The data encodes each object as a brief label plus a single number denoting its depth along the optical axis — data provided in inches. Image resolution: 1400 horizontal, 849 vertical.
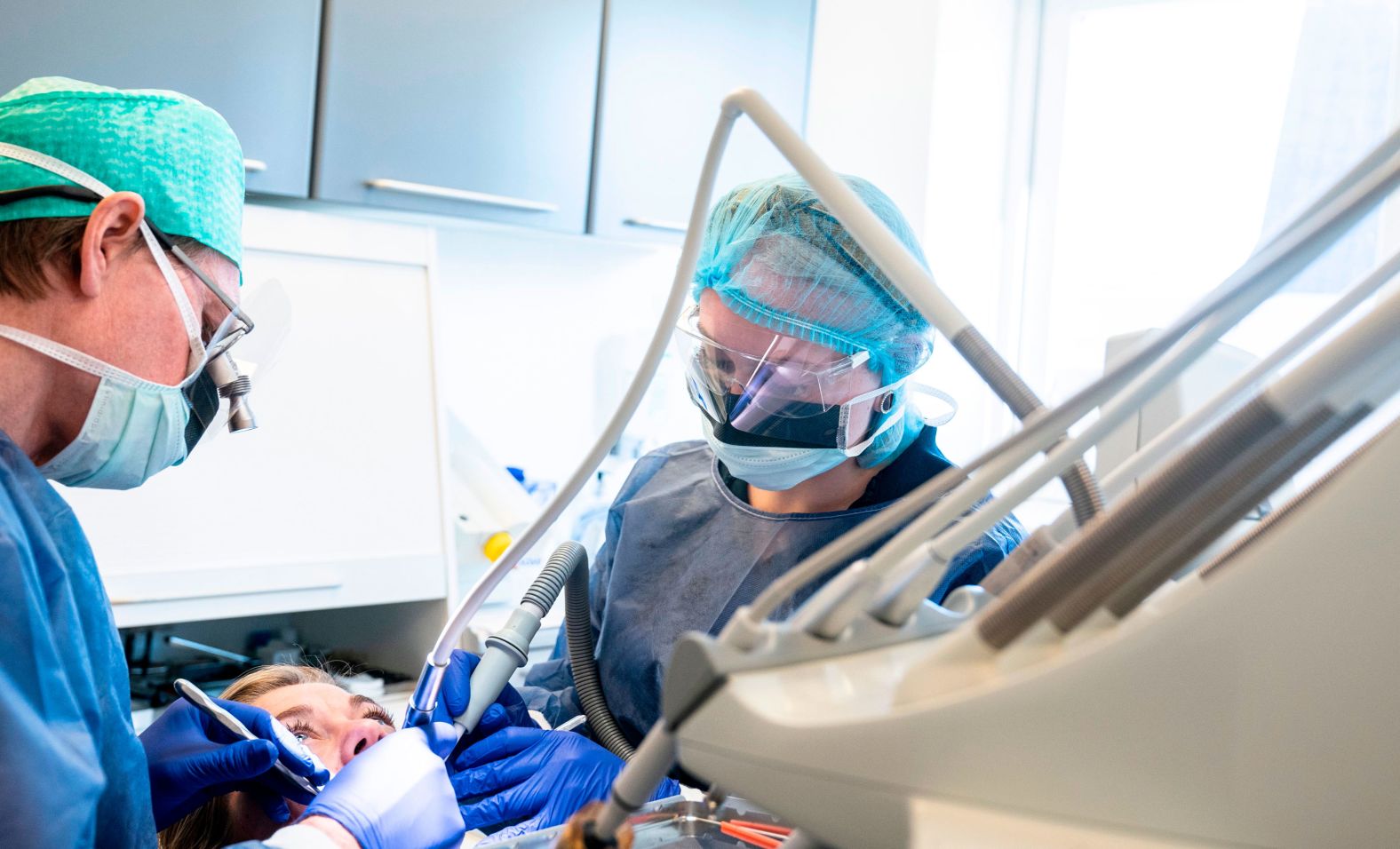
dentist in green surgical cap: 36.8
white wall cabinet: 86.8
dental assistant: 55.6
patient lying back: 54.0
